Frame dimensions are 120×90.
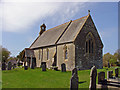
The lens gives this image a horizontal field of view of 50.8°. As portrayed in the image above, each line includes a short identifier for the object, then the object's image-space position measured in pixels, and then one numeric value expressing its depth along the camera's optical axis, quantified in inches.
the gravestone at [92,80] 359.6
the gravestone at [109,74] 485.7
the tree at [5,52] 2172.1
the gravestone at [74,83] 342.6
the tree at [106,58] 1595.4
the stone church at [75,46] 862.6
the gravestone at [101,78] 422.2
